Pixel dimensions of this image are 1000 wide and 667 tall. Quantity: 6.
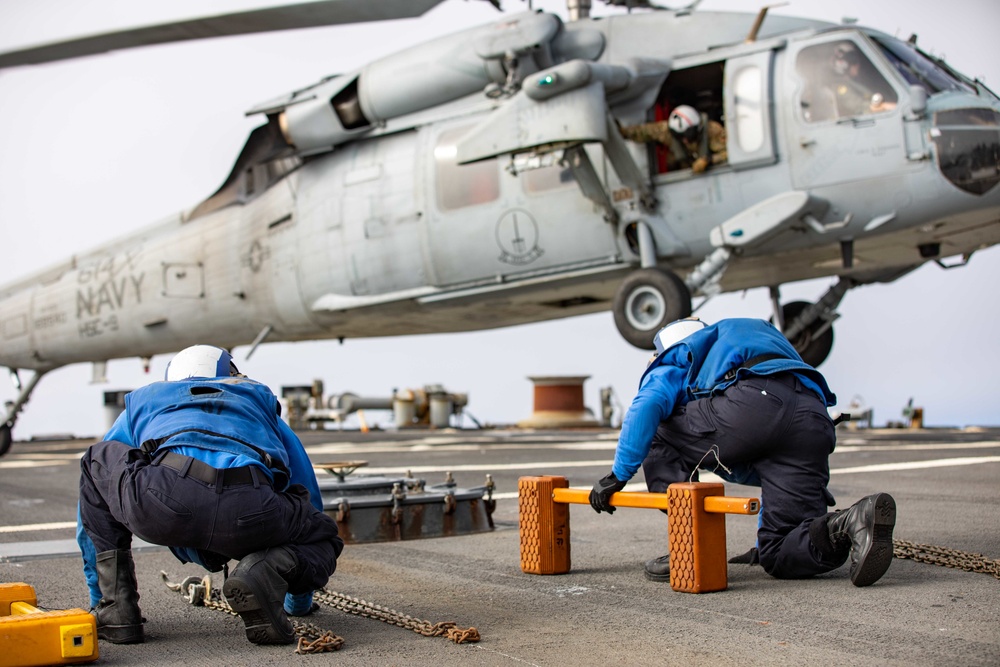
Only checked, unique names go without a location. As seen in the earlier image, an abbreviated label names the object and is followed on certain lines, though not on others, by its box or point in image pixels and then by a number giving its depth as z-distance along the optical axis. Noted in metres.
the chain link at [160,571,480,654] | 3.48
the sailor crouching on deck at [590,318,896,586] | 4.44
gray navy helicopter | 11.49
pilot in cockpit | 11.33
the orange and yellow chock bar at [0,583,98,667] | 3.10
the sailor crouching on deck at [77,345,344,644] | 3.50
